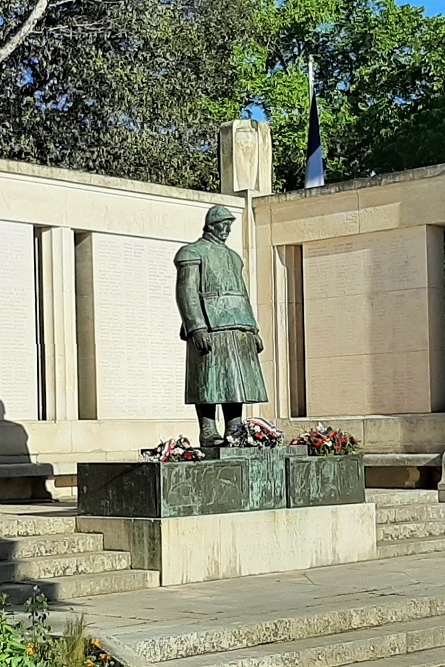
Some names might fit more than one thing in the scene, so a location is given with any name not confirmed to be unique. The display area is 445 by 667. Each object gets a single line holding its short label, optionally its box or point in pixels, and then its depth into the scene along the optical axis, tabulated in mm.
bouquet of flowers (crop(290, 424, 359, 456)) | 13352
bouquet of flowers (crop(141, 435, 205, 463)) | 11805
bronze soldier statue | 12680
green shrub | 7109
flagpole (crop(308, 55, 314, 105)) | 22878
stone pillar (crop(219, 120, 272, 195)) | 20219
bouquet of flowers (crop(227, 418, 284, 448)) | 12664
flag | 21547
